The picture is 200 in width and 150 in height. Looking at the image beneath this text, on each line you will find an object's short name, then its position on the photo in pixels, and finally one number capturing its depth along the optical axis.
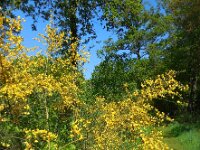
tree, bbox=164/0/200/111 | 12.85
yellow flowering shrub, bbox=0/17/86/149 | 3.11
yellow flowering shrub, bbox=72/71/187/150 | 3.33
